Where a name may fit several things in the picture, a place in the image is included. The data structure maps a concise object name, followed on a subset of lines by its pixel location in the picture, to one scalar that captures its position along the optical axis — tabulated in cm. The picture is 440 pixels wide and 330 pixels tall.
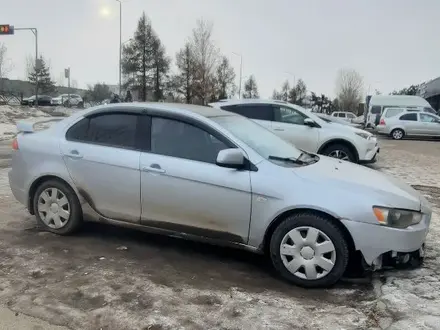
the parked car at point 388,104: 3149
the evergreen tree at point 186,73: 4591
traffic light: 3041
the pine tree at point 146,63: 5738
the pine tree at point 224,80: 4678
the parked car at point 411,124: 2359
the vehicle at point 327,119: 1241
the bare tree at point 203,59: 4278
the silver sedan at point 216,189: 391
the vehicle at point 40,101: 4755
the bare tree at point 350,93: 7781
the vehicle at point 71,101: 5169
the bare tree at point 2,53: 4972
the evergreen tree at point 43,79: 6445
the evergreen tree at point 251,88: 6856
